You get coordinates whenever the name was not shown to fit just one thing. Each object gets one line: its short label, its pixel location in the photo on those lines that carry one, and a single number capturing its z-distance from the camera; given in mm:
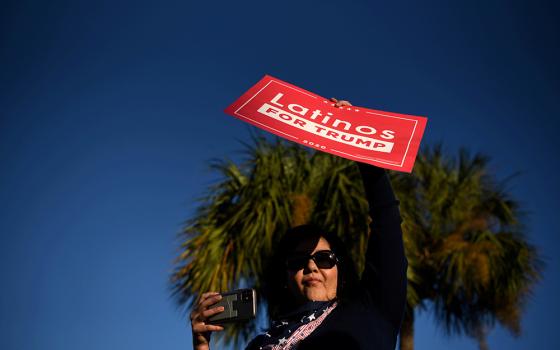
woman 1631
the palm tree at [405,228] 6398
